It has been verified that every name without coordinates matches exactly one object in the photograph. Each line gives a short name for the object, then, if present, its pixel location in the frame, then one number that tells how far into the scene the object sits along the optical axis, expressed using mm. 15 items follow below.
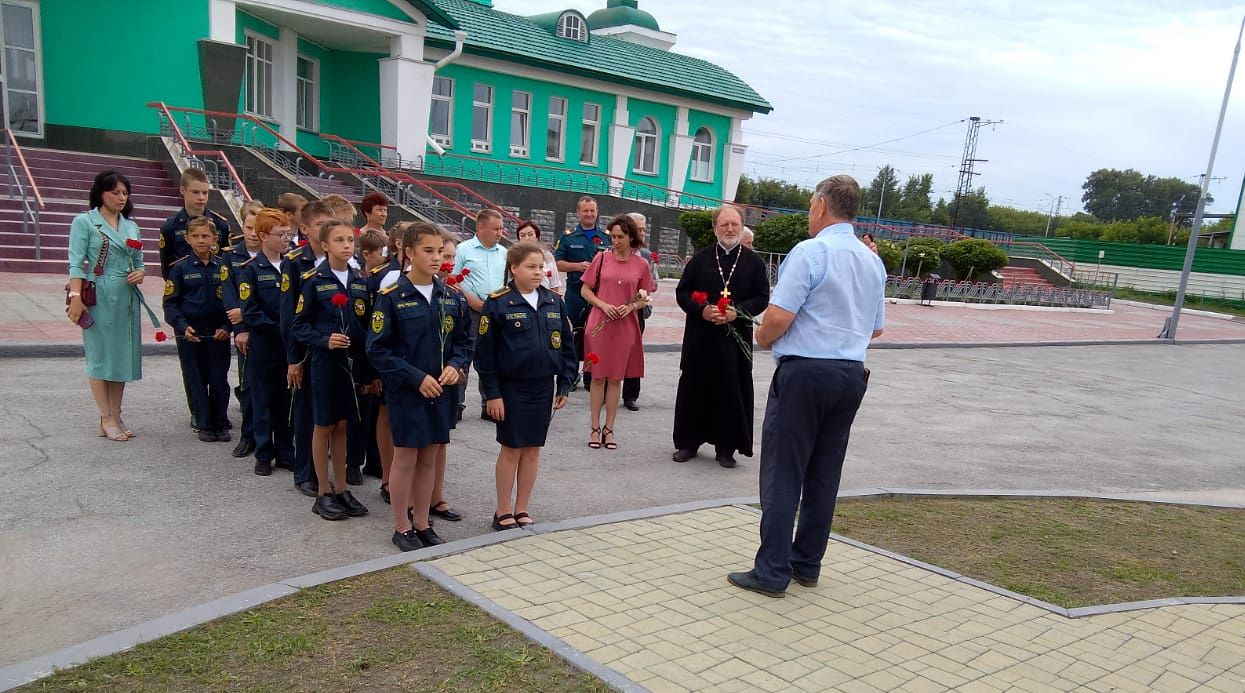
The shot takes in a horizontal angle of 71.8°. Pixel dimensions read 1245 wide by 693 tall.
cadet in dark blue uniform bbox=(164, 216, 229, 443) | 6223
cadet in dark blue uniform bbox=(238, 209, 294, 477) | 5633
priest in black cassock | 6738
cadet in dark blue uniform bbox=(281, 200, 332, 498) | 5125
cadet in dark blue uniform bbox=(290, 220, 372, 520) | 4898
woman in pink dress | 7121
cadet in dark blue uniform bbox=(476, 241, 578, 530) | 4711
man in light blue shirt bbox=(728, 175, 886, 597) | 4094
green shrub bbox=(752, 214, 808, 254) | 25595
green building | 18141
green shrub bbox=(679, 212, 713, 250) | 25594
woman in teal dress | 6035
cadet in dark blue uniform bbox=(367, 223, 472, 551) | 4477
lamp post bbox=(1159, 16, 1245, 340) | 21752
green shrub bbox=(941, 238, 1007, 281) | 30391
